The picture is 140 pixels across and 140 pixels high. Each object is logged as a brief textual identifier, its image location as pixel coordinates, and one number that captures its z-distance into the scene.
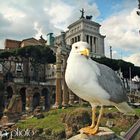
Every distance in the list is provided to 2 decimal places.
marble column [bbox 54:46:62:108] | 18.96
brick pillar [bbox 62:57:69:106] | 19.08
